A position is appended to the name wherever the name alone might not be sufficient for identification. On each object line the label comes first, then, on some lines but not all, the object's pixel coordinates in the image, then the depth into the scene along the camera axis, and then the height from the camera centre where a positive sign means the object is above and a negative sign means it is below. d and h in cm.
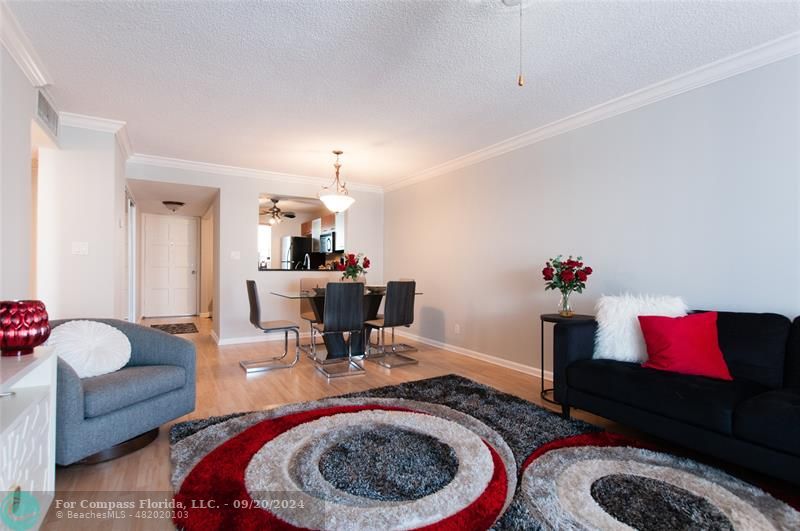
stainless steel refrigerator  846 +35
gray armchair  190 -72
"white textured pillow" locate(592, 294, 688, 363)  262 -39
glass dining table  438 -84
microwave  738 +45
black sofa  177 -67
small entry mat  668 -110
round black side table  282 -40
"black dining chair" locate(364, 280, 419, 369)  439 -53
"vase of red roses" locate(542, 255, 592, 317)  312 -9
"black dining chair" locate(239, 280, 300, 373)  412 -64
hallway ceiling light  693 +107
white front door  825 -1
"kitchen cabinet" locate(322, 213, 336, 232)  744 +82
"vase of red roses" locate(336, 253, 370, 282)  461 -2
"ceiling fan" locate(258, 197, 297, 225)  801 +113
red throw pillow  230 -47
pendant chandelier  461 +76
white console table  131 -59
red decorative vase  163 -26
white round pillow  223 -48
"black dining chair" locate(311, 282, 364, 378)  390 -48
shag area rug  165 -104
